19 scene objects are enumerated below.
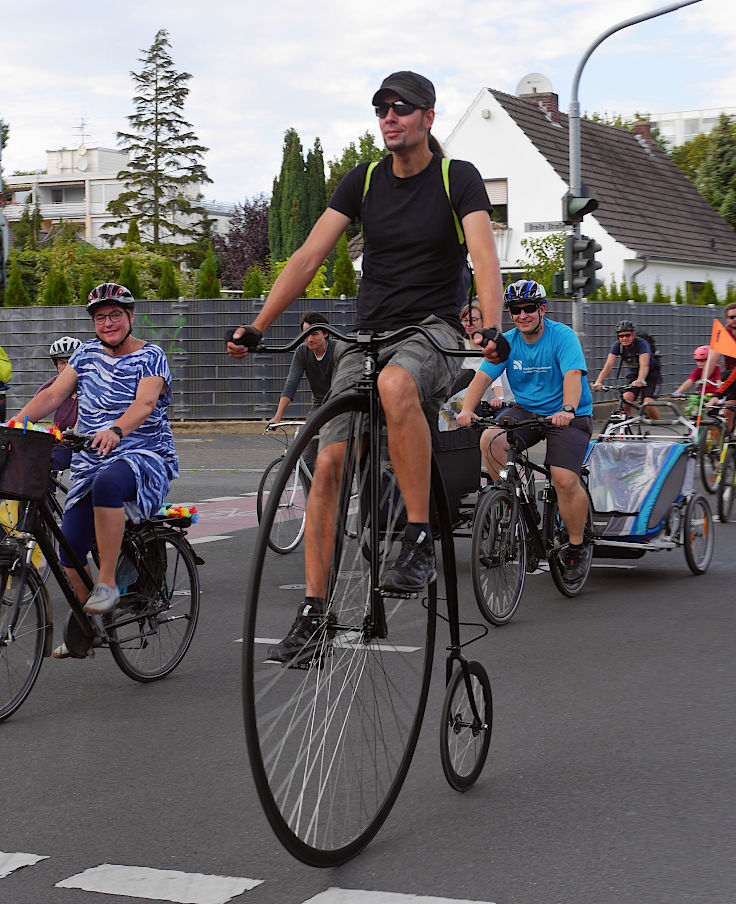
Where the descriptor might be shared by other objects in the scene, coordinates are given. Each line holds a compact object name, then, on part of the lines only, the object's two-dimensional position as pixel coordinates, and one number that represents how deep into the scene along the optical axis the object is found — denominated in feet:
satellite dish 158.51
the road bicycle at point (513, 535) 25.66
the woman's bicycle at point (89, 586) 18.34
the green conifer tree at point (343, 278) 88.58
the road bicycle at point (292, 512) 12.17
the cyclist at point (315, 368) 37.14
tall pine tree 219.20
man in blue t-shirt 27.91
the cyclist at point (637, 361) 59.26
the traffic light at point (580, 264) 62.54
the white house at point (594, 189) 128.88
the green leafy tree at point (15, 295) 93.30
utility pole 61.77
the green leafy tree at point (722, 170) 172.65
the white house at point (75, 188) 367.45
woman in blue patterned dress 19.70
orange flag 44.19
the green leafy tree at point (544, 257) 104.63
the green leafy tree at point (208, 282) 88.43
